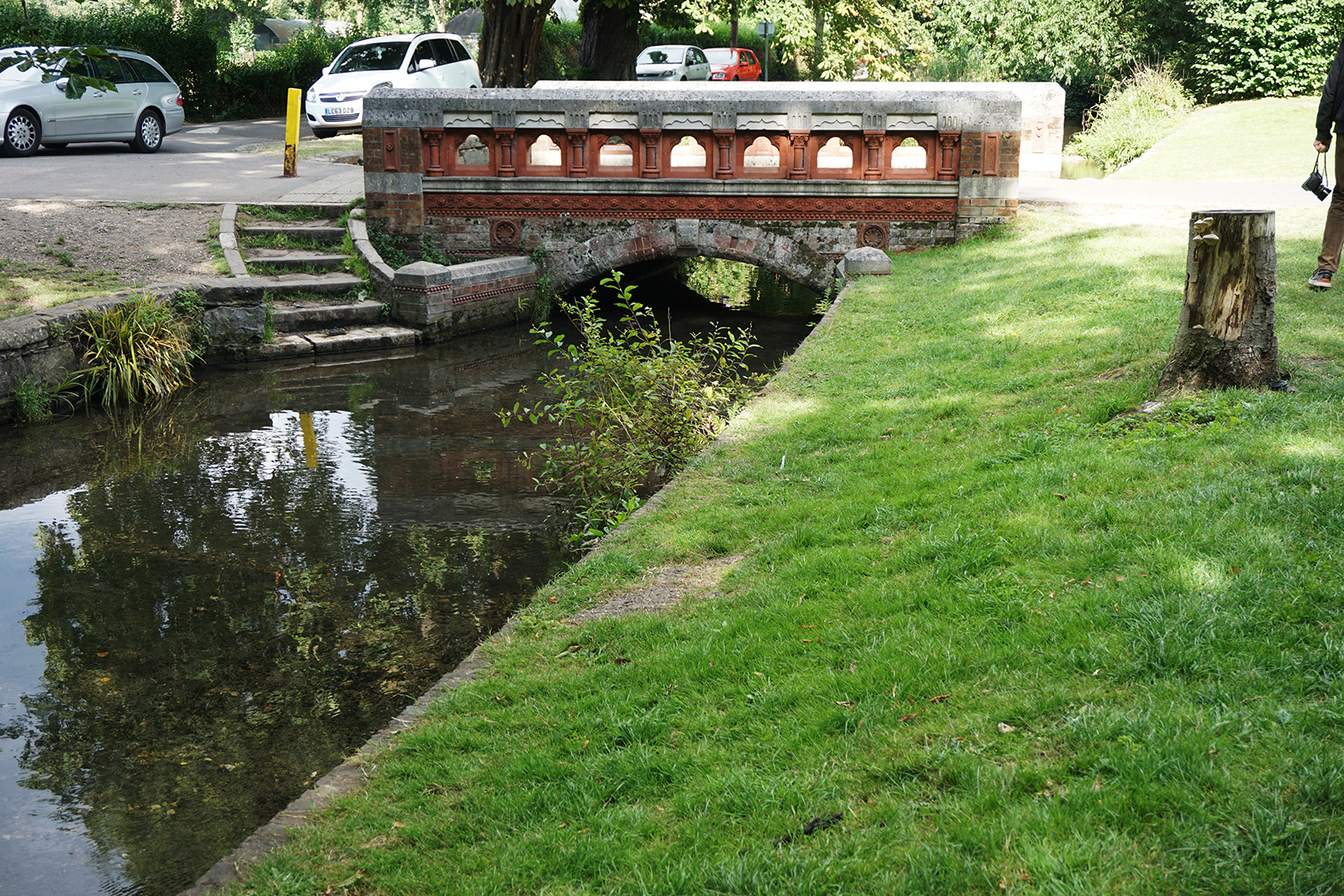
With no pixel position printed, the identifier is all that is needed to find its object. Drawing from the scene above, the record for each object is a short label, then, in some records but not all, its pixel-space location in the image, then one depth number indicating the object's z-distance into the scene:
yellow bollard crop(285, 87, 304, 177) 17.09
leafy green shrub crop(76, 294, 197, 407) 9.96
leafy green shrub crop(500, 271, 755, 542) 7.25
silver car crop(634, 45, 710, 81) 31.70
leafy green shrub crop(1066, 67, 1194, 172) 22.52
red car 34.47
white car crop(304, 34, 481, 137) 22.09
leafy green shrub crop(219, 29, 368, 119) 28.62
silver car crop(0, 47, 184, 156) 18.14
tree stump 5.59
